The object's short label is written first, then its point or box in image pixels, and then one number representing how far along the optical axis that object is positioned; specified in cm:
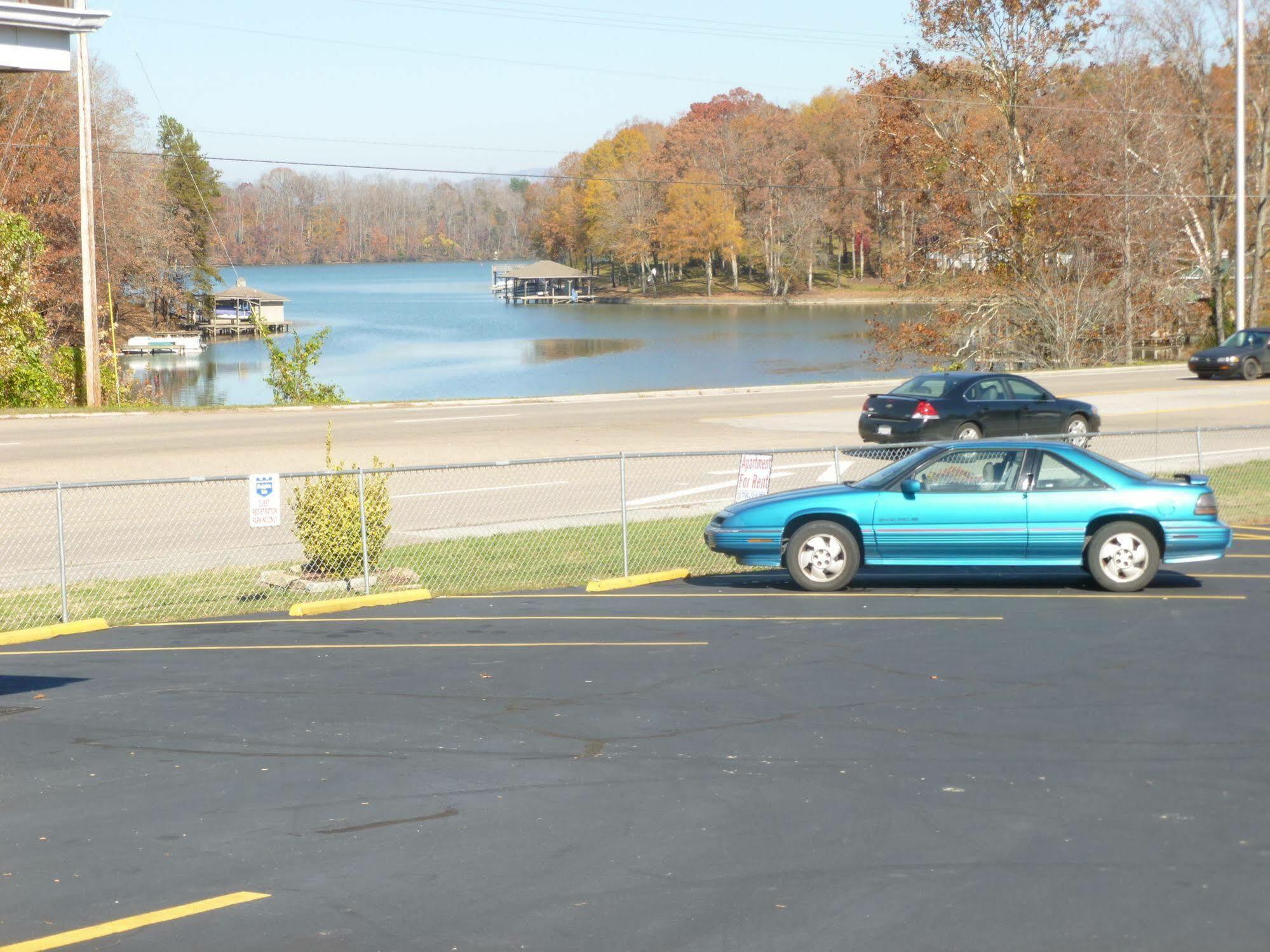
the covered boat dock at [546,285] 17100
